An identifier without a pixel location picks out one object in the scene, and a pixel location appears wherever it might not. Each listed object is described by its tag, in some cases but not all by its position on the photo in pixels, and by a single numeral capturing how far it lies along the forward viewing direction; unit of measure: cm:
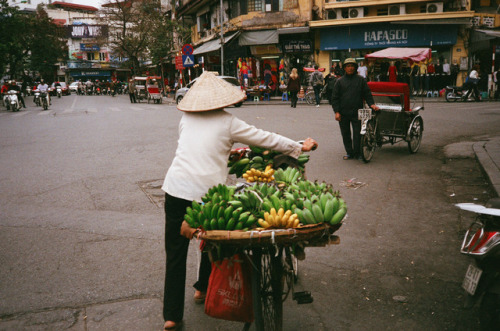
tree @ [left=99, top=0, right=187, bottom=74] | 4565
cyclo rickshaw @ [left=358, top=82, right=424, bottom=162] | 872
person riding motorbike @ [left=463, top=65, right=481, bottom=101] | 1955
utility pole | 2748
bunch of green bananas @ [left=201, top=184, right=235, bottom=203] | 261
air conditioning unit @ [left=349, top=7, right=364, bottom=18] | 2699
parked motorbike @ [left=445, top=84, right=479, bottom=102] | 2045
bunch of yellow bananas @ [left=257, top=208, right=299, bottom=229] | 236
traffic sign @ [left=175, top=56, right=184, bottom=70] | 2831
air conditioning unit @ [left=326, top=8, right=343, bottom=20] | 2750
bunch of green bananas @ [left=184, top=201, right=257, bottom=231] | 239
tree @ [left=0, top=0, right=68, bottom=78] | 3503
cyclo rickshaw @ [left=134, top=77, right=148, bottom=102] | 3291
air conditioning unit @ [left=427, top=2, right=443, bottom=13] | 2545
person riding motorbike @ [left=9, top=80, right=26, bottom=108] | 2581
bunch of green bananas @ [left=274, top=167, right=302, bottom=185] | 305
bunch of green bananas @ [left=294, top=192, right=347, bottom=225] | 242
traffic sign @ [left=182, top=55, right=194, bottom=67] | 2472
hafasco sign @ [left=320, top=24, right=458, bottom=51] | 2544
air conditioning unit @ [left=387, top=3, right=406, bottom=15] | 2612
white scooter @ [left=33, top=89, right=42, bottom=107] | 2713
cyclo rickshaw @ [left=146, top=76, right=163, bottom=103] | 2980
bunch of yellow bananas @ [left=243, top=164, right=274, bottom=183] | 301
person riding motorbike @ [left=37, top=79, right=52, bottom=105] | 2604
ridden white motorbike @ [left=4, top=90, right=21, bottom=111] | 2453
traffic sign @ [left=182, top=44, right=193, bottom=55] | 2469
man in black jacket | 823
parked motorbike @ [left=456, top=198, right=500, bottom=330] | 259
